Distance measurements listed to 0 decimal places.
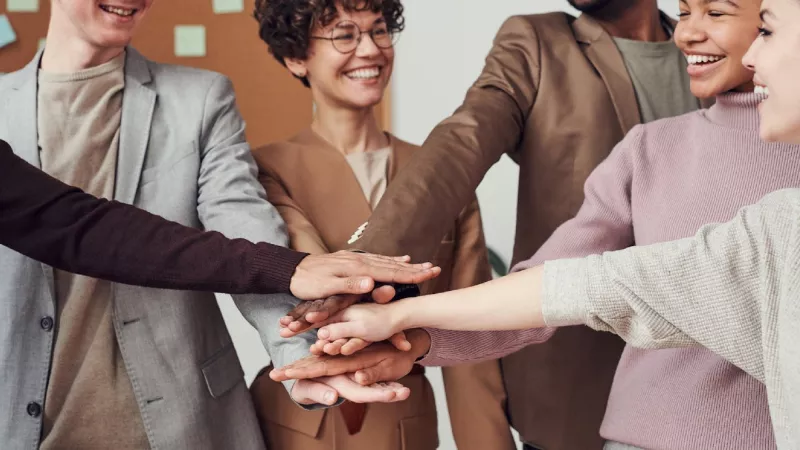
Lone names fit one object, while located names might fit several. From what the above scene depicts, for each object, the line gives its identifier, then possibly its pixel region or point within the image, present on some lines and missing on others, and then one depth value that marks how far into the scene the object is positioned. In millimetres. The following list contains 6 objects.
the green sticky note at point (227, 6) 2932
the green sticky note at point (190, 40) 2941
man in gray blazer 1570
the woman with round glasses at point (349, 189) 1775
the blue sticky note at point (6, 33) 2867
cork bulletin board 2930
